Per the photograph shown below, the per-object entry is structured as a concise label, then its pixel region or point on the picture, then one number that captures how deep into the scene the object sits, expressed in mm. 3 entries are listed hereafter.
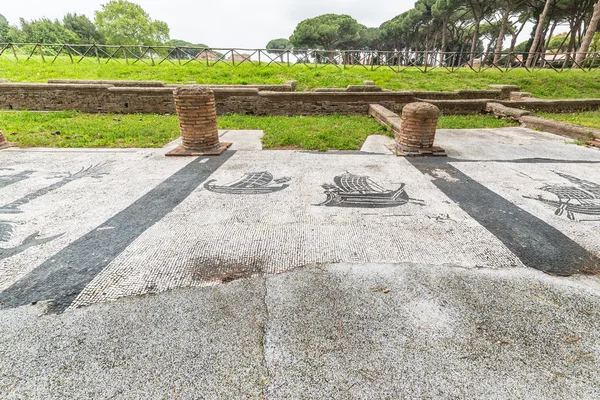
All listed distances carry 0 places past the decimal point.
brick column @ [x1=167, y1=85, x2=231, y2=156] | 4820
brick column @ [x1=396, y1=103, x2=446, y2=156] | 4742
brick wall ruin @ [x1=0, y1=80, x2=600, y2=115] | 8742
